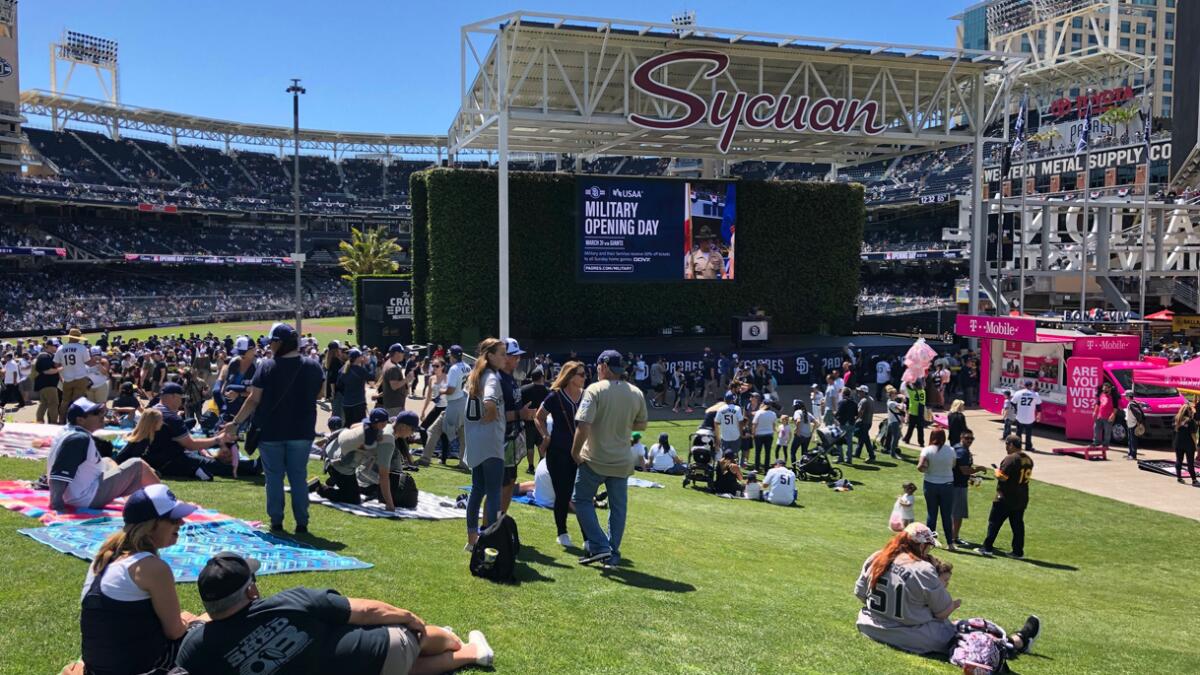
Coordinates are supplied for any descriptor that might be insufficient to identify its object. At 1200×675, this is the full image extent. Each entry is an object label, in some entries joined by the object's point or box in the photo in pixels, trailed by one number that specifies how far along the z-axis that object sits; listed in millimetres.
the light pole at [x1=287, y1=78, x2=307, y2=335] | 29906
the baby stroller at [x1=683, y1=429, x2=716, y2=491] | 12688
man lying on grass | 3596
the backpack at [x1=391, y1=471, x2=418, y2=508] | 7988
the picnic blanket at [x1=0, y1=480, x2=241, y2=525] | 6582
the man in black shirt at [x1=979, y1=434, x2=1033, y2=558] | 9305
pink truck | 18016
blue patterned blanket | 5527
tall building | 77688
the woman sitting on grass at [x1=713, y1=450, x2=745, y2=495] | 12539
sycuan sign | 26250
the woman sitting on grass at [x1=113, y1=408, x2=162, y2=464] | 7852
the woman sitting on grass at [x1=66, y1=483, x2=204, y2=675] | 3812
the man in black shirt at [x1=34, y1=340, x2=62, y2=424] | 13805
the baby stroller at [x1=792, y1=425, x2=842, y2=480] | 14305
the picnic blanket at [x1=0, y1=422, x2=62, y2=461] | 10133
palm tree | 47375
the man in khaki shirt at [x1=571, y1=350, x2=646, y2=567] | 6309
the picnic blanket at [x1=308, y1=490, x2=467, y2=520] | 7602
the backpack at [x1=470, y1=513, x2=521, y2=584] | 5766
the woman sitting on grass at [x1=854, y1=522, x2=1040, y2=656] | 5441
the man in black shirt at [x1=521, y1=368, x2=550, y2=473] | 8602
